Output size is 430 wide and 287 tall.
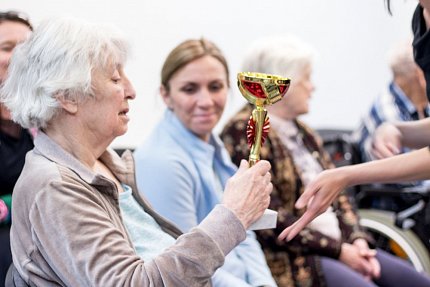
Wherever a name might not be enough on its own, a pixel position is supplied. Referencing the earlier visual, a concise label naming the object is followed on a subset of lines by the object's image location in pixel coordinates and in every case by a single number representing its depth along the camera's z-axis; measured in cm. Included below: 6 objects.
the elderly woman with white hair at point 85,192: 139
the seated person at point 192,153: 211
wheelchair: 308
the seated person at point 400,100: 356
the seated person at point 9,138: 201
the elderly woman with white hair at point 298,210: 247
